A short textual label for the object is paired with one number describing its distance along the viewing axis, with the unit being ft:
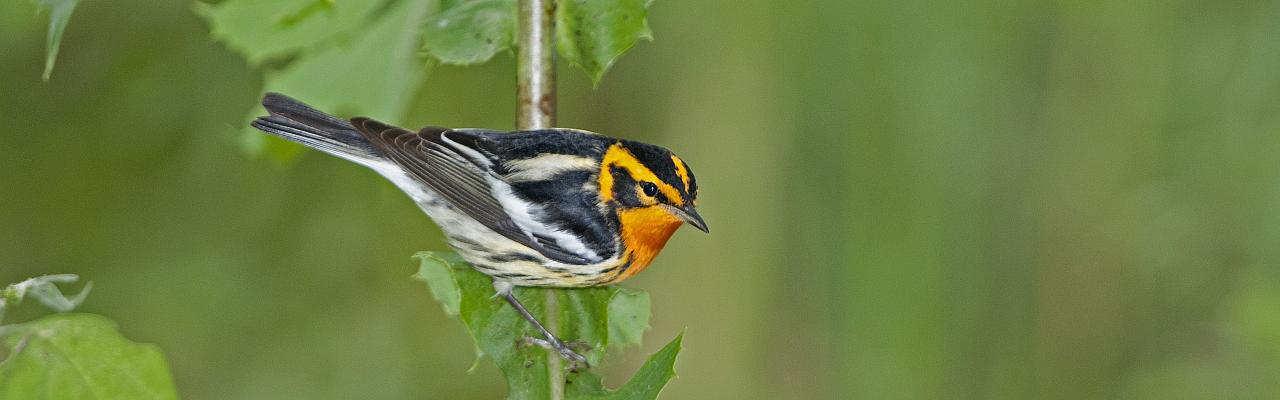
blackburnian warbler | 19.11
